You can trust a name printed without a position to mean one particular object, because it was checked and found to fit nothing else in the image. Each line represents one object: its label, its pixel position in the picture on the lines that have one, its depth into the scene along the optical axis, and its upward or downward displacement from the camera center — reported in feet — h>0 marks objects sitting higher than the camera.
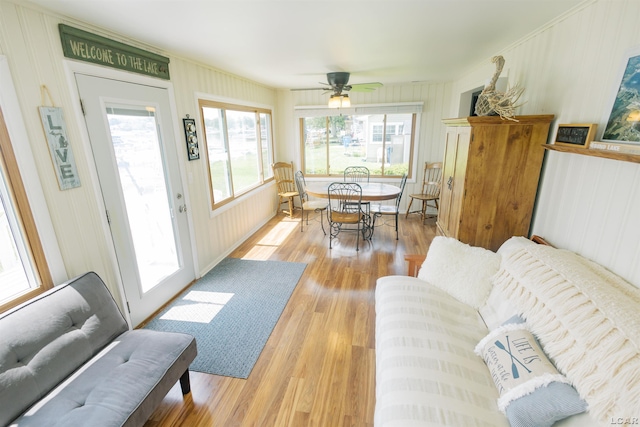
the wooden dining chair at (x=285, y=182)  17.48 -2.84
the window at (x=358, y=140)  17.35 -0.25
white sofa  3.32 -3.29
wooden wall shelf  3.86 -0.30
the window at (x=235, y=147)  11.69 -0.46
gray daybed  4.17 -3.92
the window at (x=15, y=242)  5.06 -1.88
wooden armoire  6.74 -1.00
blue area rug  7.04 -5.26
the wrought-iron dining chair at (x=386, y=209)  13.84 -3.70
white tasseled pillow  6.32 -3.13
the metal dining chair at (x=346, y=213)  12.83 -3.45
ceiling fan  11.91 +2.12
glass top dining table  13.04 -2.64
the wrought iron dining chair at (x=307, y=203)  14.80 -3.51
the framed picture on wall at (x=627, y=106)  4.27 +0.42
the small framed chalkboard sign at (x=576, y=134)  4.92 +0.00
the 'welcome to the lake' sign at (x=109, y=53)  5.98 +2.08
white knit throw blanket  3.10 -2.52
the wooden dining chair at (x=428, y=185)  16.61 -2.87
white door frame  6.14 +0.75
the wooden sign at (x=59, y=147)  5.63 -0.14
